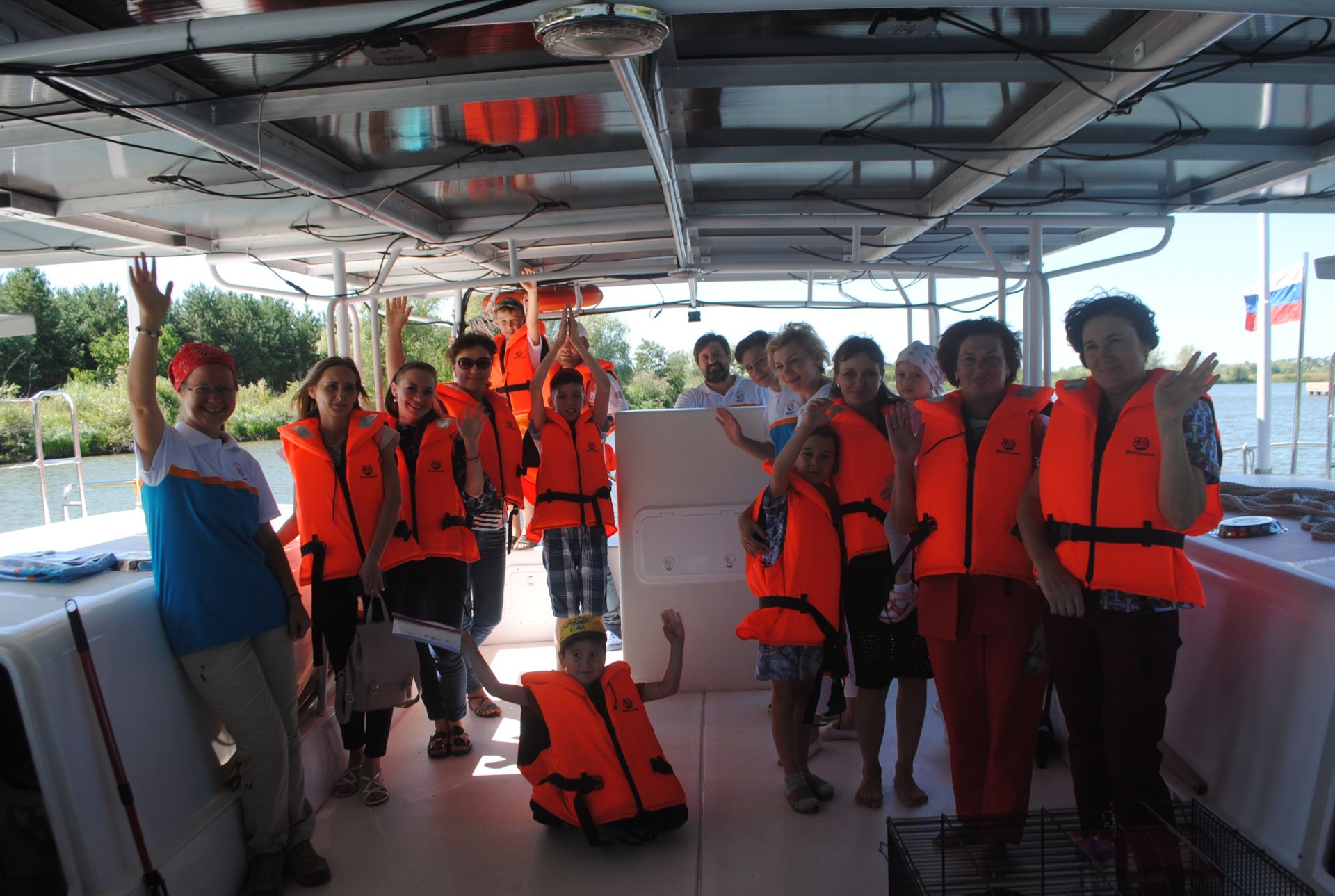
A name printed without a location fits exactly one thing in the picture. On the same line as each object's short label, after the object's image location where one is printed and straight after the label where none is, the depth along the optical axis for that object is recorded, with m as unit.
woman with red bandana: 2.33
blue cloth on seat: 2.56
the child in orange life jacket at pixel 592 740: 2.73
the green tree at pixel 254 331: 32.31
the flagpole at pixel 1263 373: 7.99
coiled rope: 2.98
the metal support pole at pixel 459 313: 6.04
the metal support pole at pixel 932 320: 5.94
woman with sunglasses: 3.79
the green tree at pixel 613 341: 17.77
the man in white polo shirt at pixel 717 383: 4.98
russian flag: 7.41
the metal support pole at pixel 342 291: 4.38
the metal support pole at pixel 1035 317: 4.00
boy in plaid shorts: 3.89
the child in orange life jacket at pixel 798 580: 2.87
